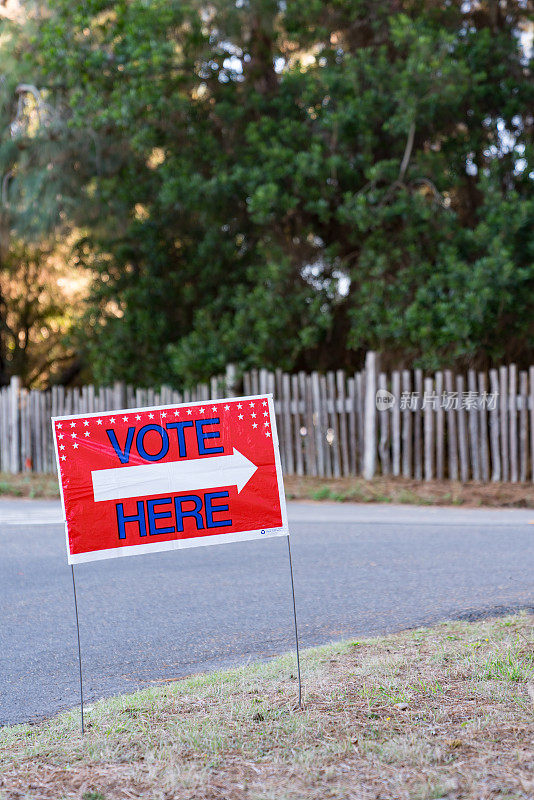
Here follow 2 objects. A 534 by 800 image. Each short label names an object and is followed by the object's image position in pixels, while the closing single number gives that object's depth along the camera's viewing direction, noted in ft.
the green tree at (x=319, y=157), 47.16
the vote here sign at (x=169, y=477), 14.43
